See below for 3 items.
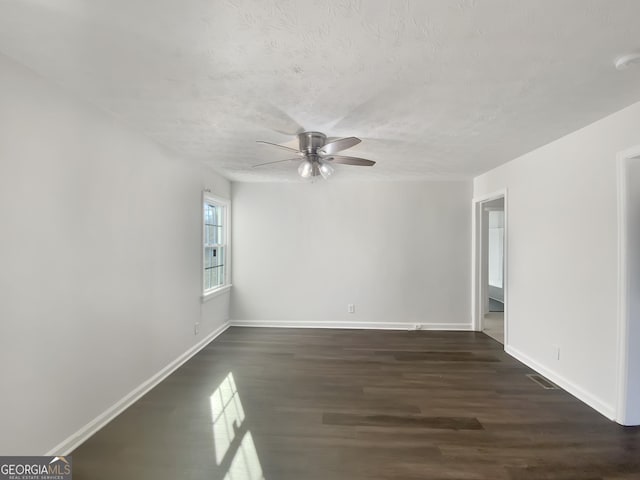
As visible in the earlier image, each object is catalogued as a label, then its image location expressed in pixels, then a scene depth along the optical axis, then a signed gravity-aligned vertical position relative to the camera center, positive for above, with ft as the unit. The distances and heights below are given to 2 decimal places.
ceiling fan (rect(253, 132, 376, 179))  8.06 +2.42
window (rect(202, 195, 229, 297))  13.67 -0.21
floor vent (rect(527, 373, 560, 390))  9.29 -4.50
